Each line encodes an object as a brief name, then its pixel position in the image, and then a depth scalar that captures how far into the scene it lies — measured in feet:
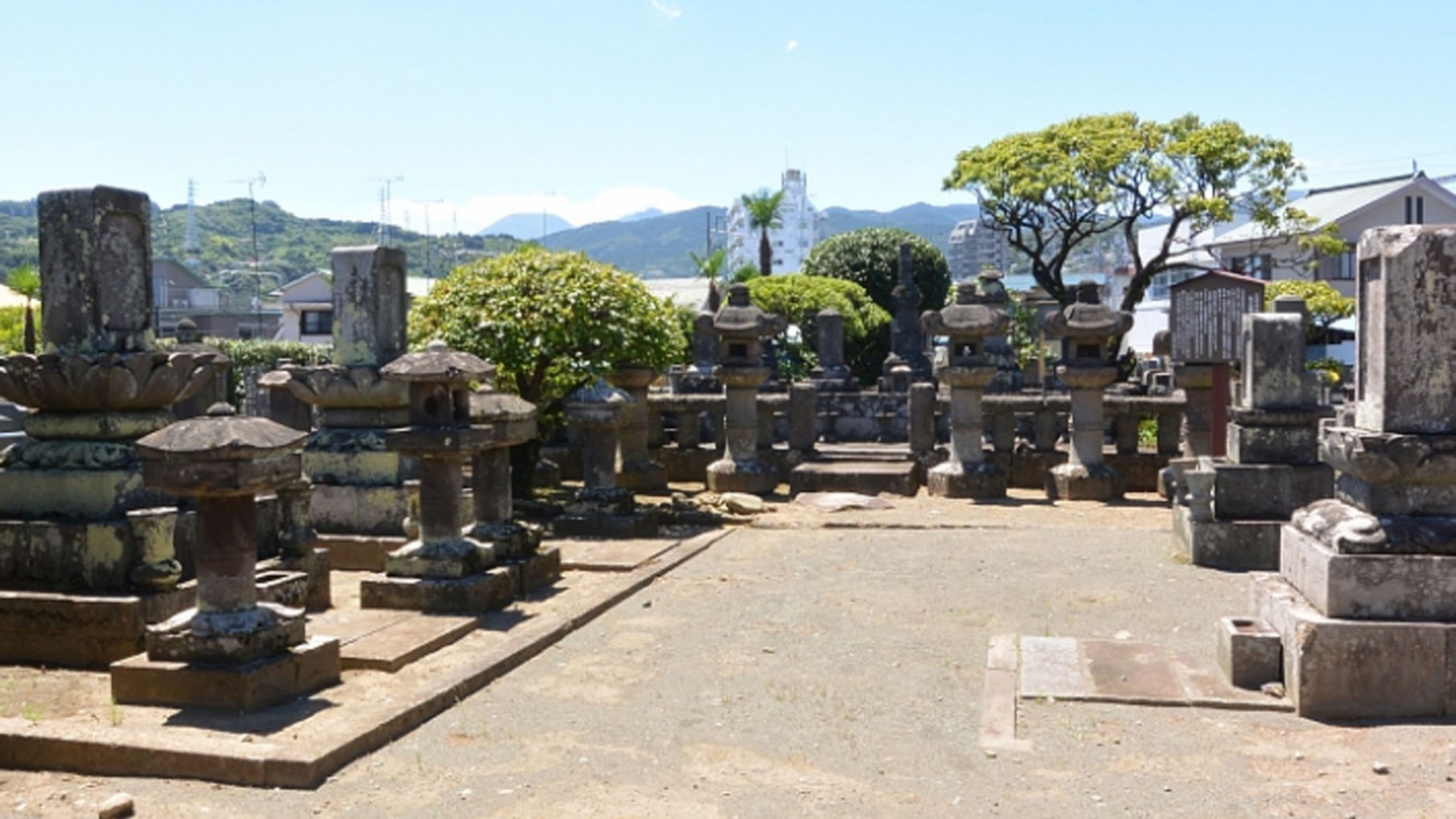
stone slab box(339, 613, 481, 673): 23.85
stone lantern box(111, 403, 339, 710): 20.70
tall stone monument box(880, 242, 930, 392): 104.63
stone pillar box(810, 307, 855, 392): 83.97
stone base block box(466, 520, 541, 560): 31.42
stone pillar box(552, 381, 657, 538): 41.24
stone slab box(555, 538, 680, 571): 35.27
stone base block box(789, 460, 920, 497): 53.98
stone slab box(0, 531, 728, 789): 17.99
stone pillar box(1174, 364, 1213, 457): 50.78
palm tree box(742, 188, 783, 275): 171.53
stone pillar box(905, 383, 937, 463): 56.49
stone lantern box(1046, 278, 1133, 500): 51.52
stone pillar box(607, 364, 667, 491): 53.83
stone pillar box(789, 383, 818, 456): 57.82
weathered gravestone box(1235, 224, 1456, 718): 20.08
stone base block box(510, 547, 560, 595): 31.30
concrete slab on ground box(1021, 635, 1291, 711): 21.45
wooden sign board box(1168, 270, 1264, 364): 49.11
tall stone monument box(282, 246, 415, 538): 34.06
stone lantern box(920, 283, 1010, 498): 53.06
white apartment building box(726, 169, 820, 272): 526.57
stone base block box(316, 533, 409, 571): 33.73
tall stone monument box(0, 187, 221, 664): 23.86
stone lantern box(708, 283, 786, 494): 54.29
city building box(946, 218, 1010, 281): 497.05
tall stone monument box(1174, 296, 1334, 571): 34.88
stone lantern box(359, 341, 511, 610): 28.66
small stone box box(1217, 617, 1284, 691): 21.66
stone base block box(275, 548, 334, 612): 28.48
